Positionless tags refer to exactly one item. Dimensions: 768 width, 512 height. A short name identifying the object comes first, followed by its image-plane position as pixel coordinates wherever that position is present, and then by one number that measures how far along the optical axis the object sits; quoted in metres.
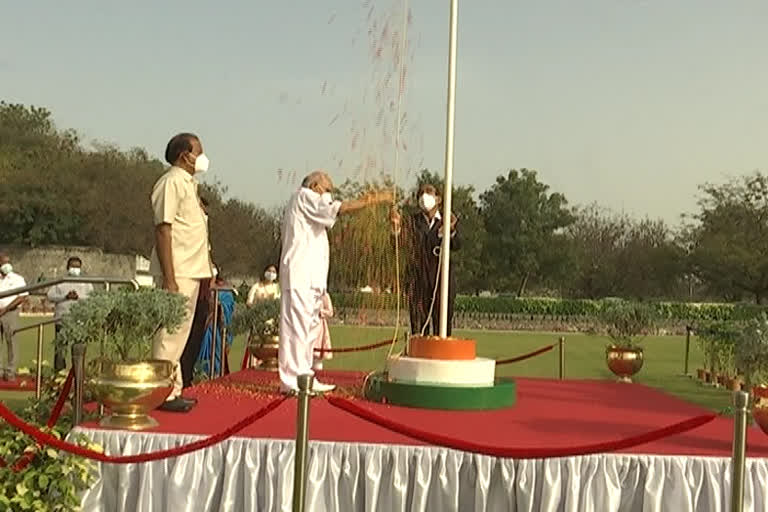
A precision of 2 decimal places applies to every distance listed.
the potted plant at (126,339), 4.30
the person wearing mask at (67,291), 9.38
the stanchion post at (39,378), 6.29
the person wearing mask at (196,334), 5.75
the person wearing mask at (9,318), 9.69
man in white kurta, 5.76
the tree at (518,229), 42.19
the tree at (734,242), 36.81
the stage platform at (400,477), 4.11
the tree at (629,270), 43.53
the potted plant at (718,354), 10.92
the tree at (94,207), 41.09
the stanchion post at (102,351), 4.40
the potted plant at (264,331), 7.84
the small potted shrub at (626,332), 8.26
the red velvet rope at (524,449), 3.61
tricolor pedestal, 5.71
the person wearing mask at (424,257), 7.62
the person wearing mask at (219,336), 8.22
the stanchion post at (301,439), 3.43
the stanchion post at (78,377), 4.39
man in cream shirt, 5.18
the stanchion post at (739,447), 3.28
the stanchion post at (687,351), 13.19
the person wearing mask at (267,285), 10.74
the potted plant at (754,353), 4.64
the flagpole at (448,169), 6.04
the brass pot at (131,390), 4.33
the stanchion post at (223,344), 8.20
